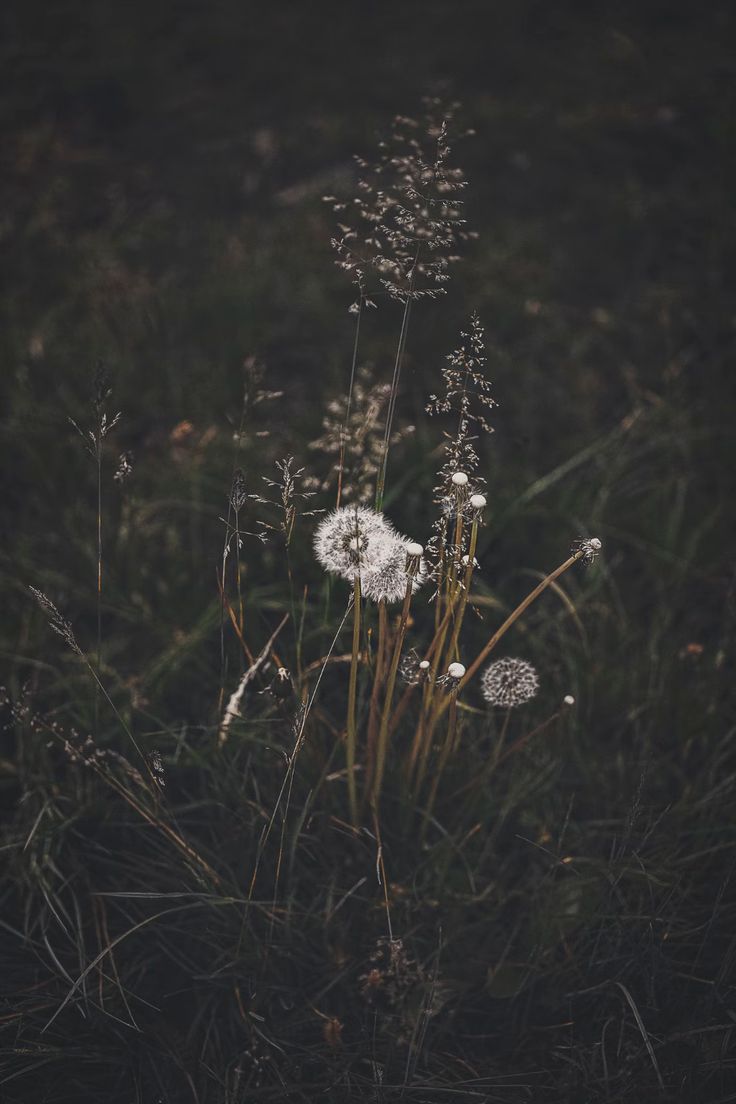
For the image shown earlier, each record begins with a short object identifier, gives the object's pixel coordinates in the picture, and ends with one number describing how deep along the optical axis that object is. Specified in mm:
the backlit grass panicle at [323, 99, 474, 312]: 1121
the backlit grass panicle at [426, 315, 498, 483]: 1076
